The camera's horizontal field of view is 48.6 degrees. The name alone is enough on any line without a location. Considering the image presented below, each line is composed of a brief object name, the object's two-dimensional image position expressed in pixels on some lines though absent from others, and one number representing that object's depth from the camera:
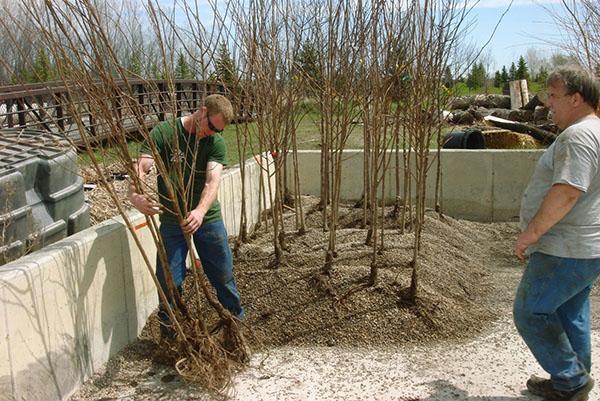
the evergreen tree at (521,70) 30.43
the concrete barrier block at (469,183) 8.70
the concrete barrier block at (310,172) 8.91
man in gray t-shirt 3.07
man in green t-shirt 3.96
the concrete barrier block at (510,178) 8.59
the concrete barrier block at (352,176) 8.86
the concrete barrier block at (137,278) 4.26
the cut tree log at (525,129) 11.94
